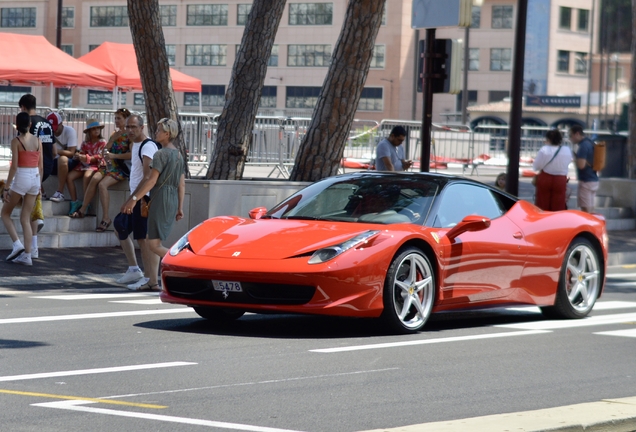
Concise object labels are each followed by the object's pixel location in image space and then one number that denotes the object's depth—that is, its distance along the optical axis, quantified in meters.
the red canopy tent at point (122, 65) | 32.44
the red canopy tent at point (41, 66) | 29.89
